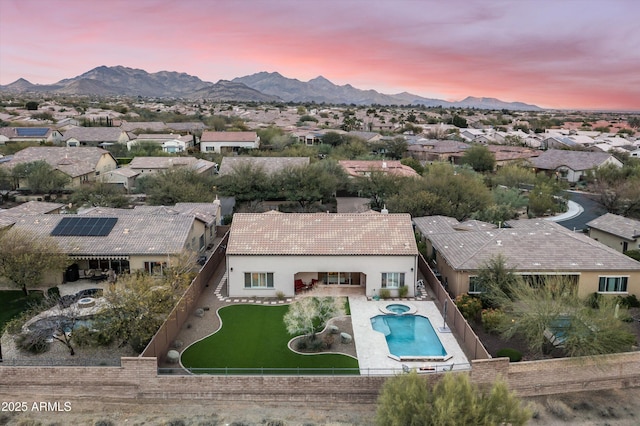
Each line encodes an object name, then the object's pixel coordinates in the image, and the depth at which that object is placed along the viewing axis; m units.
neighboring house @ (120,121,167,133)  113.11
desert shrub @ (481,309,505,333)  27.16
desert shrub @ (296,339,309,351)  26.31
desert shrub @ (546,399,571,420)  21.83
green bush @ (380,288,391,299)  32.78
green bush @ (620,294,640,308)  30.78
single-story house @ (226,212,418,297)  32.97
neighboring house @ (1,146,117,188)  65.00
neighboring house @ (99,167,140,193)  65.31
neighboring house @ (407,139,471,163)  95.00
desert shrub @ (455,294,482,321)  28.91
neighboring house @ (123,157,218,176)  68.25
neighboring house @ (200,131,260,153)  96.12
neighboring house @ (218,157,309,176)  62.51
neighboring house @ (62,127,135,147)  96.75
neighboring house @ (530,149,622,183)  80.06
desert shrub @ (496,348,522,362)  24.41
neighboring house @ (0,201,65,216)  42.78
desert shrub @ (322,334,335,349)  26.36
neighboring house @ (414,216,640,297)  31.28
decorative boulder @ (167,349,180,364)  24.73
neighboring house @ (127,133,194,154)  91.69
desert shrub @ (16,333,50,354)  25.08
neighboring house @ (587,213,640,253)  39.78
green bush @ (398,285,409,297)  32.88
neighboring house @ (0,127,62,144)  94.00
